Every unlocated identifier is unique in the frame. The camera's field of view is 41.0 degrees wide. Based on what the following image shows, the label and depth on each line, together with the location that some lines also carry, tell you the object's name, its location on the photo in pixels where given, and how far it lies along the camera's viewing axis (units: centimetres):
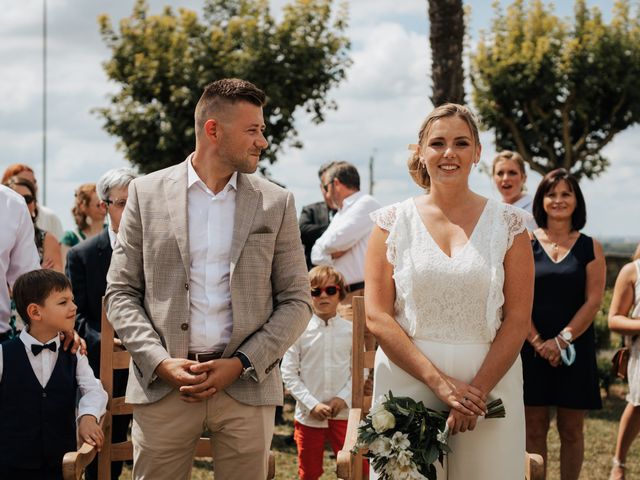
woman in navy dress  542
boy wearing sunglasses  530
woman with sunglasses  582
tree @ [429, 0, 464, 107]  977
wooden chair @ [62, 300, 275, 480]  421
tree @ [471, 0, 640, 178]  2756
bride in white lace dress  347
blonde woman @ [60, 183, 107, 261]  728
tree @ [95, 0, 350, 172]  2003
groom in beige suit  345
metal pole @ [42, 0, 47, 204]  2336
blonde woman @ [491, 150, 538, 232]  643
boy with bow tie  389
